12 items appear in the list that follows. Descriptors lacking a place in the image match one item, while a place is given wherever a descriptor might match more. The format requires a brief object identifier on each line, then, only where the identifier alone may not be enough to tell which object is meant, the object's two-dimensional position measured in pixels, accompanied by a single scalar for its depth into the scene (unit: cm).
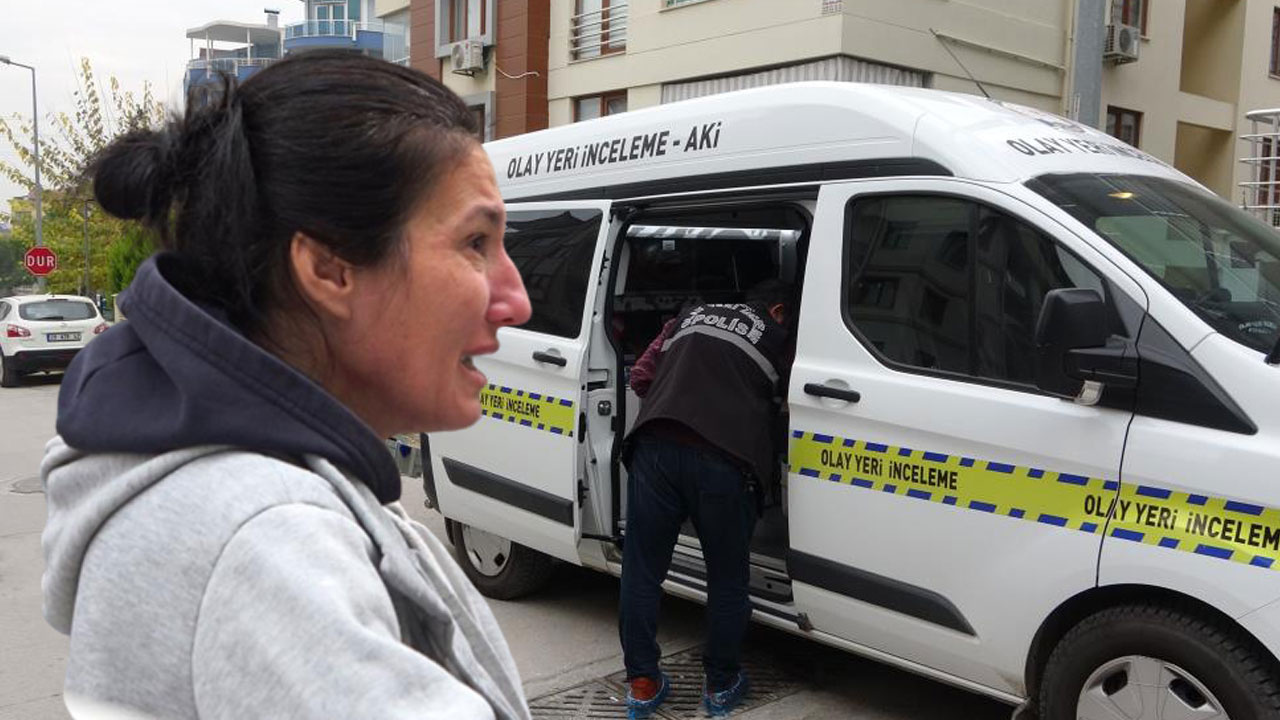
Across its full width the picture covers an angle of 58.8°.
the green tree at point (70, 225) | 3089
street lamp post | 3212
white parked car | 1772
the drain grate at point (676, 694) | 429
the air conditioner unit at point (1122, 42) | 1524
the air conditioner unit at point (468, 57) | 1830
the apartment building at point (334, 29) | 2408
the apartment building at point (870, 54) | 1317
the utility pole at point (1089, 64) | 689
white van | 305
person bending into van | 409
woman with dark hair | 78
